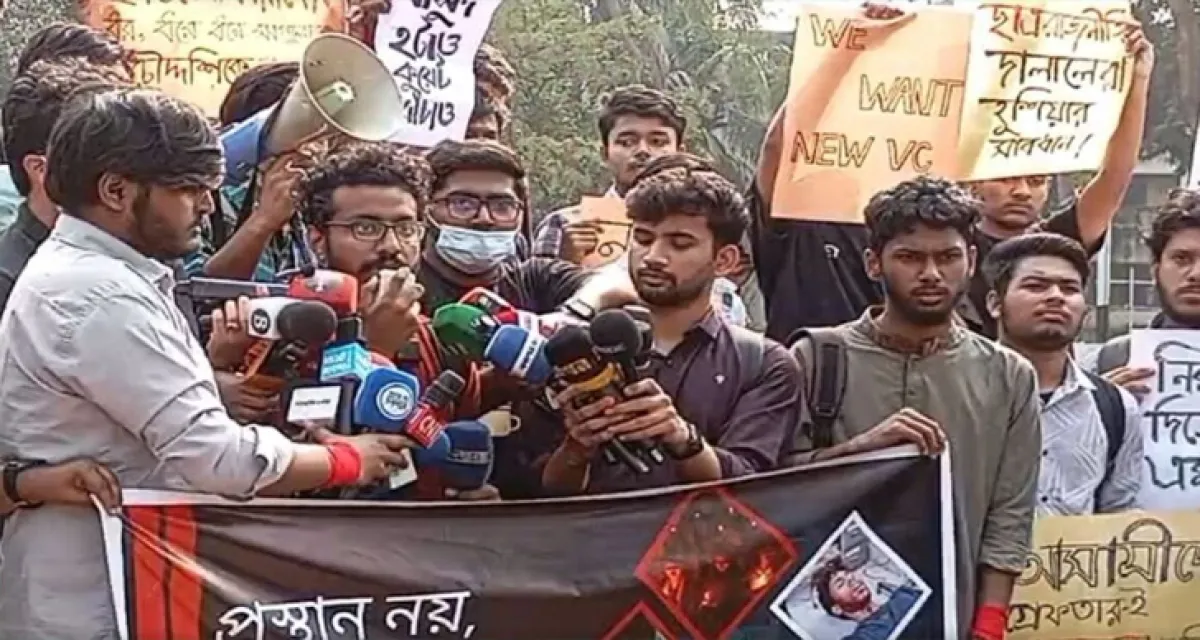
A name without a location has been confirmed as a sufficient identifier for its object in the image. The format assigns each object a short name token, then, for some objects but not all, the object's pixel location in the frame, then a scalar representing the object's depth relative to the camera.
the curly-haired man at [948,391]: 4.76
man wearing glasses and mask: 4.82
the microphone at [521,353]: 4.11
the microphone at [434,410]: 4.05
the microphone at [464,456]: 4.22
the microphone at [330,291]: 4.02
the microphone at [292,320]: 3.87
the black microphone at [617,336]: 4.00
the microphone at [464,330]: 4.22
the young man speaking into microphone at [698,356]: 4.49
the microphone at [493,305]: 4.27
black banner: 3.96
